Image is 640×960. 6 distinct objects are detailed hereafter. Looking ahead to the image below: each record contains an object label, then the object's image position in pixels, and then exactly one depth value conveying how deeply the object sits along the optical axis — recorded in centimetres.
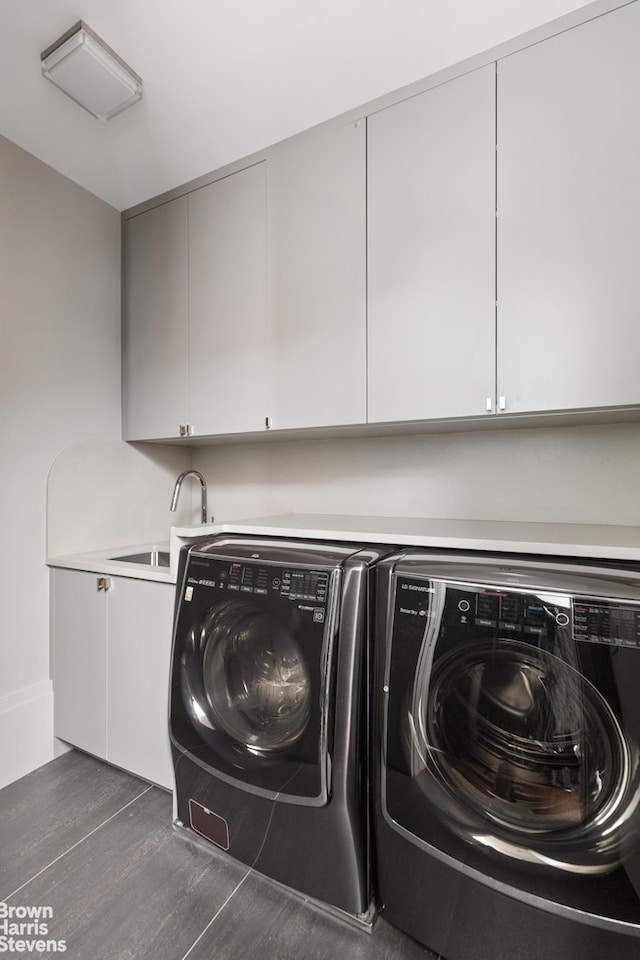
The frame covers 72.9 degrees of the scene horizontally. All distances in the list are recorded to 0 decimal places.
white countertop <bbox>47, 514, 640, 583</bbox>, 110
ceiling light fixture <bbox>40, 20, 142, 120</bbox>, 131
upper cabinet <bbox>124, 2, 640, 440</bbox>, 121
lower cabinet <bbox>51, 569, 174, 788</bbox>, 158
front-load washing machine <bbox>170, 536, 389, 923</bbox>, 110
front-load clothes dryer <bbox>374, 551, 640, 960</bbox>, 86
